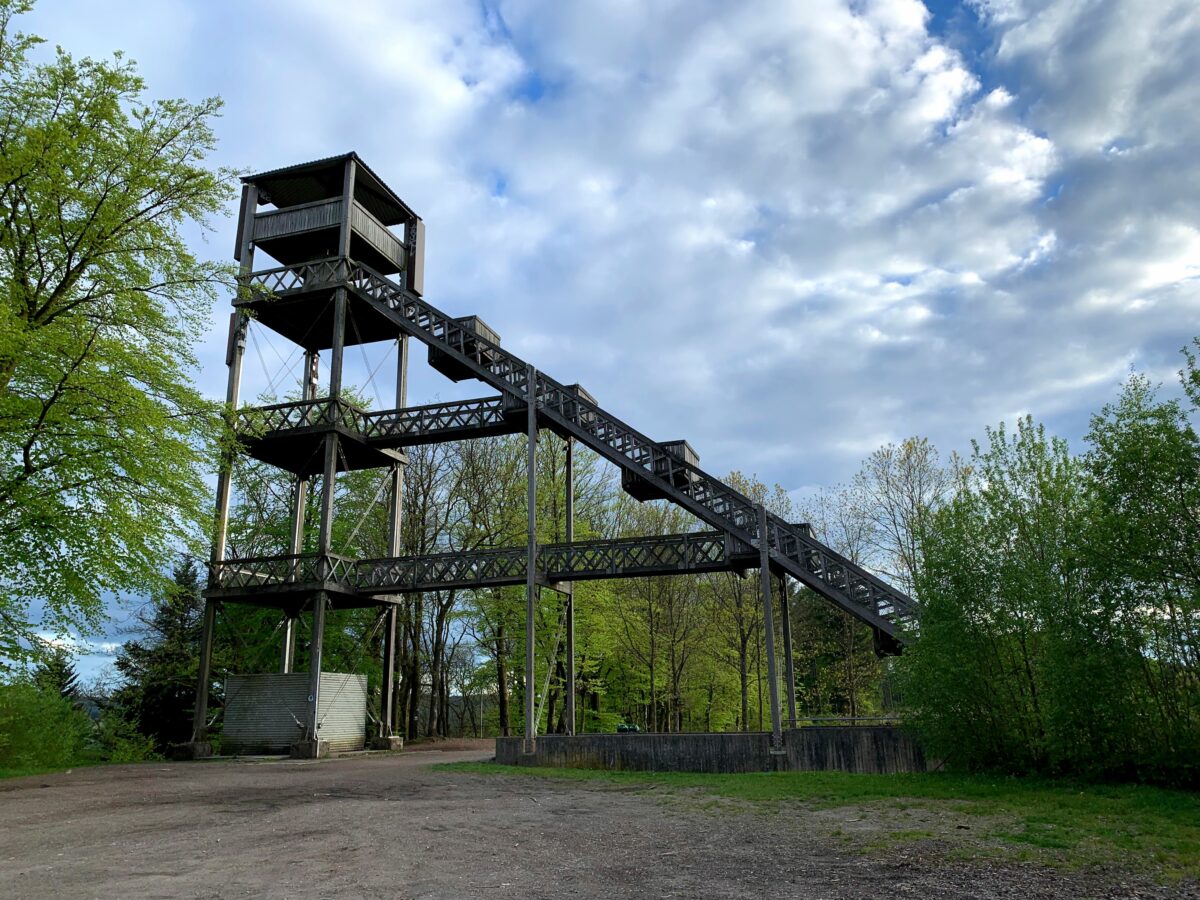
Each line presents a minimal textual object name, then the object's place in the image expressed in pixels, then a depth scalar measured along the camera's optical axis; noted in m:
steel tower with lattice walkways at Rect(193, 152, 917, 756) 20.52
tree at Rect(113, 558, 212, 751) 31.44
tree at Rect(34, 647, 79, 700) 15.95
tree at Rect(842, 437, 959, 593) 29.97
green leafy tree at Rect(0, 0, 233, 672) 14.53
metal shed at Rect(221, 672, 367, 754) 24.25
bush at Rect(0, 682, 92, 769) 18.81
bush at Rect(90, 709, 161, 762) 26.72
